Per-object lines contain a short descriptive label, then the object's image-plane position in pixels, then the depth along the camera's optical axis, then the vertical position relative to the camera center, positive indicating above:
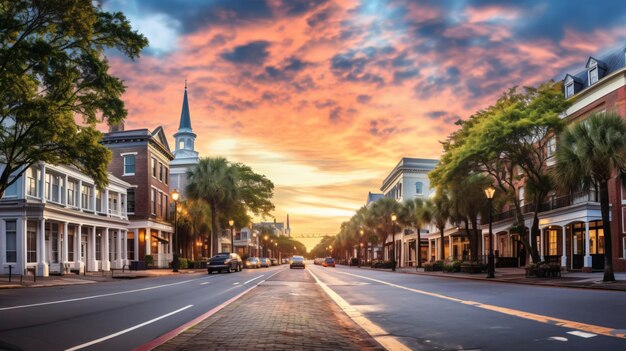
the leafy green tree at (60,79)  22.36 +5.97
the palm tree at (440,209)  50.09 +0.11
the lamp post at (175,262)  49.06 -4.06
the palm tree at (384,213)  77.44 -0.25
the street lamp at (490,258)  32.52 -2.80
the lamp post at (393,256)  57.43 -4.96
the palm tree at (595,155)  23.03 +2.16
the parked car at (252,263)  72.25 -6.32
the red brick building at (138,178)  60.69 +4.01
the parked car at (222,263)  47.53 -4.14
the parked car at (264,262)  86.12 -7.51
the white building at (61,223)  37.69 -0.50
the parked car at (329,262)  83.25 -7.31
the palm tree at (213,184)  61.47 +3.22
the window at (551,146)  45.58 +5.00
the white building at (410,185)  94.27 +4.34
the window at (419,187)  97.19 +4.00
